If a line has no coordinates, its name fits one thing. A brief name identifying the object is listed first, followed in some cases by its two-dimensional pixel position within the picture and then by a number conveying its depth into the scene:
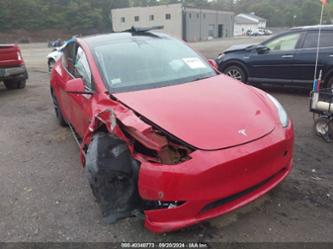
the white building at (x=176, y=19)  56.22
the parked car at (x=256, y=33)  69.28
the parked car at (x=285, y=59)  6.67
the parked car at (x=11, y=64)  8.04
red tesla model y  2.28
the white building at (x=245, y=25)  90.20
